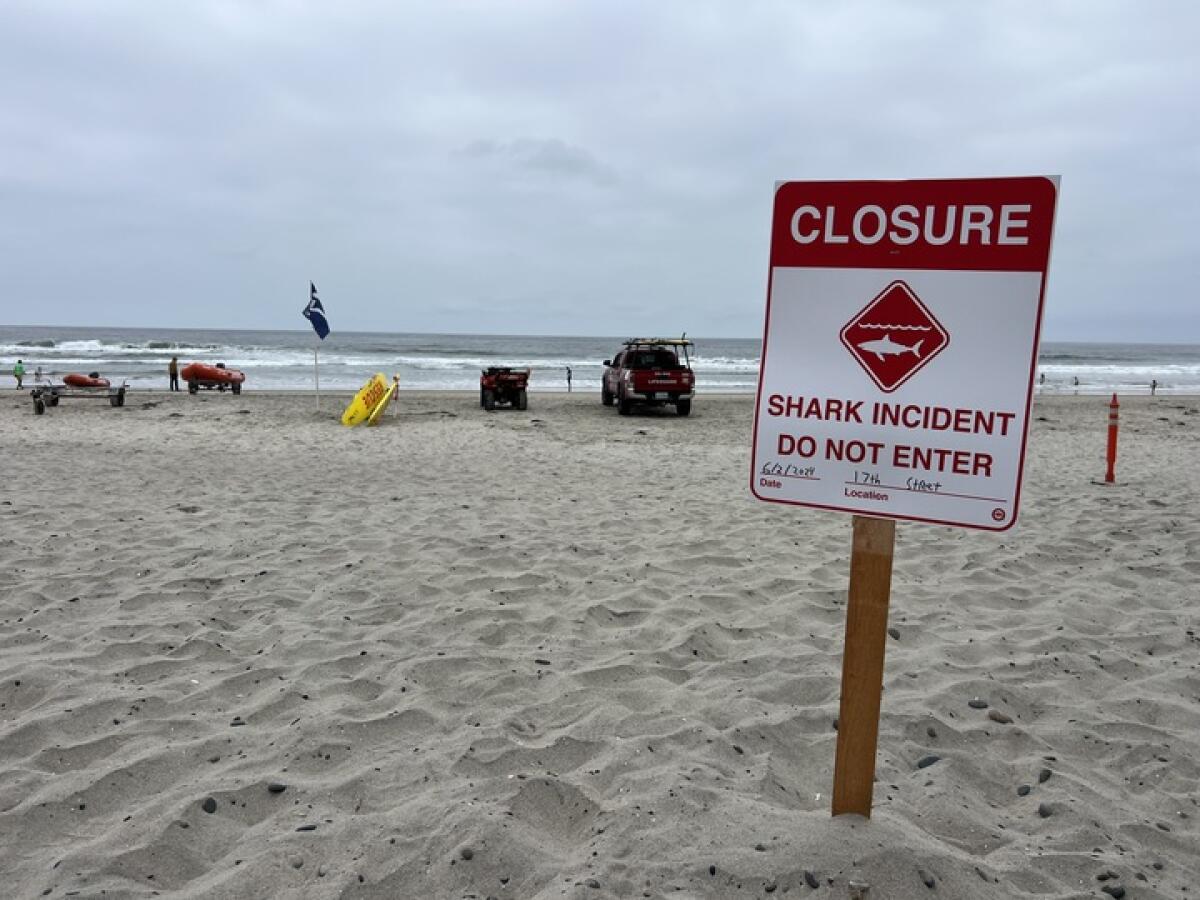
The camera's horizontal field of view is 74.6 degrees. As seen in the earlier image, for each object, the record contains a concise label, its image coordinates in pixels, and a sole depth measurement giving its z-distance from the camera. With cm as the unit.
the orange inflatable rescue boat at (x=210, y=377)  2350
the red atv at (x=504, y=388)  1975
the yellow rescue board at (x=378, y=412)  1531
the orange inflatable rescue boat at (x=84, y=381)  2009
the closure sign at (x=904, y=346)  198
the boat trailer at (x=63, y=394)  1670
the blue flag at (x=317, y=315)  1783
